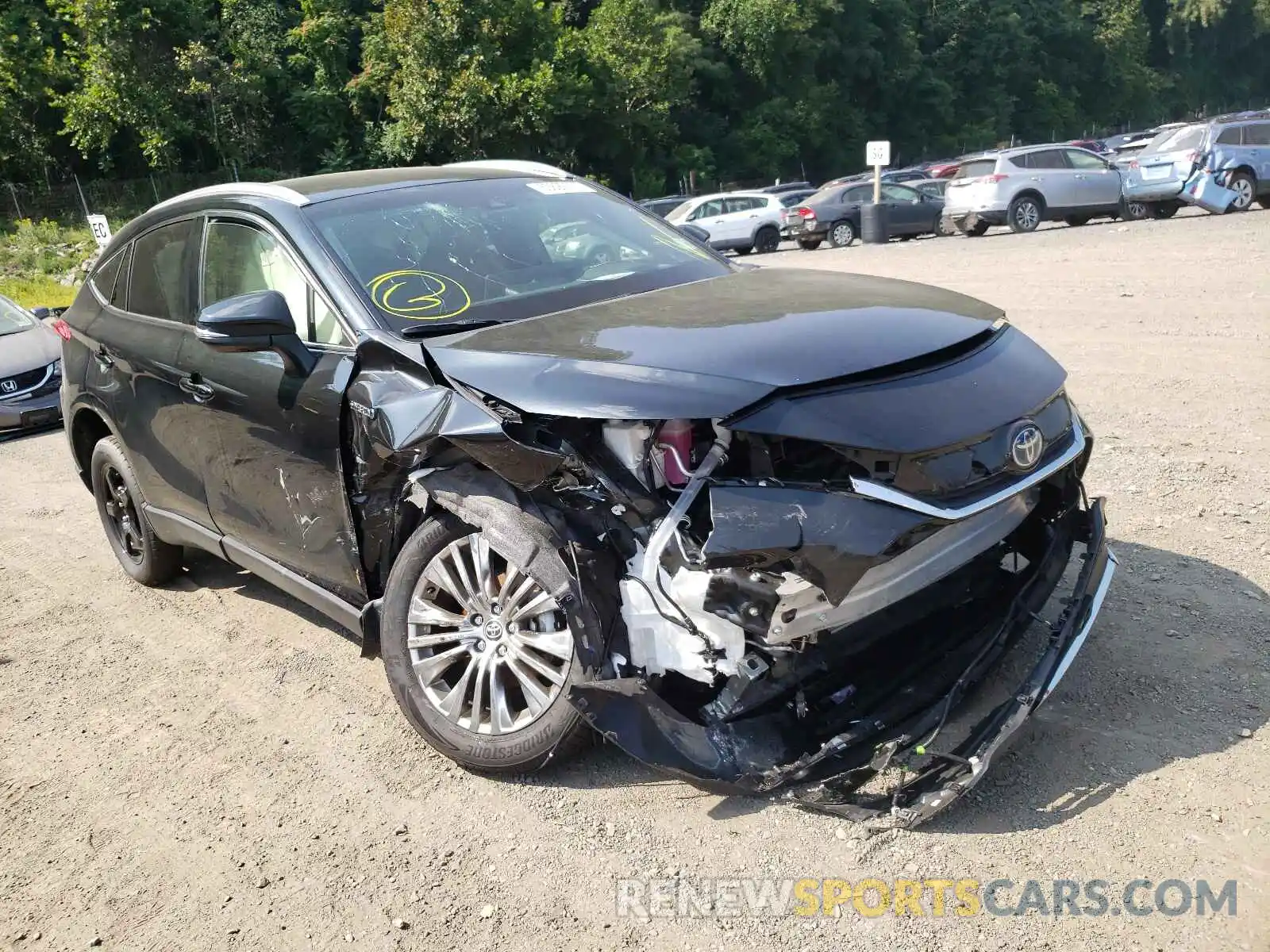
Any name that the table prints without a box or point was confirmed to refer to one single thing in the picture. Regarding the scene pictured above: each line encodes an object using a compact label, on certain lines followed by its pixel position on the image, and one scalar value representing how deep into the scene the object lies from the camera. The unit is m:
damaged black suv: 2.69
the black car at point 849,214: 23.62
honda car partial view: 9.66
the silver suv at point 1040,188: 20.58
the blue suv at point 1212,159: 19.45
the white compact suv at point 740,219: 25.02
